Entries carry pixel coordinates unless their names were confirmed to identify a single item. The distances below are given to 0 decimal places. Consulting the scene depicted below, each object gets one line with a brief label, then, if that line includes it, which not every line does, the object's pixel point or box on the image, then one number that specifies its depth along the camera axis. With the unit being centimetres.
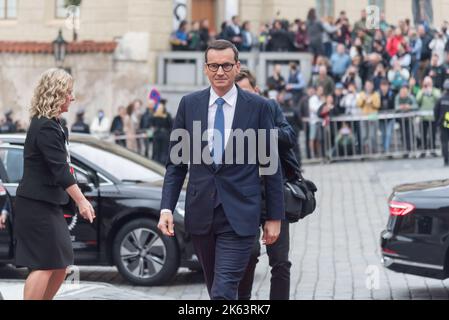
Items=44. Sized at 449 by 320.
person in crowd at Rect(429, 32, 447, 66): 3117
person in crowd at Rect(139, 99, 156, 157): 2836
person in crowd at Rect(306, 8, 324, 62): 3359
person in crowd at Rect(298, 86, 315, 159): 2852
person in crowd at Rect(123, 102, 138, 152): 2864
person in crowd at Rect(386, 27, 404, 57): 3122
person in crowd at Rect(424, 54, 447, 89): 3014
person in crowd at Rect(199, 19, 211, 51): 3503
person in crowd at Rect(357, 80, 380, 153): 2848
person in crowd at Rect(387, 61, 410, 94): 2978
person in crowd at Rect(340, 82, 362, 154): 2845
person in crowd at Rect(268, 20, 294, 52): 3422
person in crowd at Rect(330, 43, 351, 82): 3133
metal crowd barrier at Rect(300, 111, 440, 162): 2817
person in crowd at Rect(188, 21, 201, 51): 3538
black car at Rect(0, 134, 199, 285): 1310
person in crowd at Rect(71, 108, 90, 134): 2820
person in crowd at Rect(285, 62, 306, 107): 3114
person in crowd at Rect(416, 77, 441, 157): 2808
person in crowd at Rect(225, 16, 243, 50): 3378
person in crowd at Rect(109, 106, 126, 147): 2866
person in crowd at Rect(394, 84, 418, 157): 2816
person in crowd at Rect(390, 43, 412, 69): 3091
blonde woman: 783
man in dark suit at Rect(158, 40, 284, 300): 747
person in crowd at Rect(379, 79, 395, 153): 2831
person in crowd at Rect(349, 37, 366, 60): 3142
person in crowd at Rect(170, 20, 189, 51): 3619
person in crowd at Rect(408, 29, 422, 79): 3095
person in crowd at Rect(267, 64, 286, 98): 3048
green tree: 3394
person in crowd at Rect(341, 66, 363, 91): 3019
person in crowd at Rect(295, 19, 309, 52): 3403
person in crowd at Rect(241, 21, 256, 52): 3441
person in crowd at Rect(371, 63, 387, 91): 2994
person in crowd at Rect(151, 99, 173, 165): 2755
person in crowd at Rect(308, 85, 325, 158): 2845
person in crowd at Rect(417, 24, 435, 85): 3133
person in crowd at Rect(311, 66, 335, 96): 2978
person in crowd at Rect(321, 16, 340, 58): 3338
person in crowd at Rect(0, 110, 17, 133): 2820
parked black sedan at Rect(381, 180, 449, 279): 1173
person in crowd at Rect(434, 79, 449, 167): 2616
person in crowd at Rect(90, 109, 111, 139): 3222
